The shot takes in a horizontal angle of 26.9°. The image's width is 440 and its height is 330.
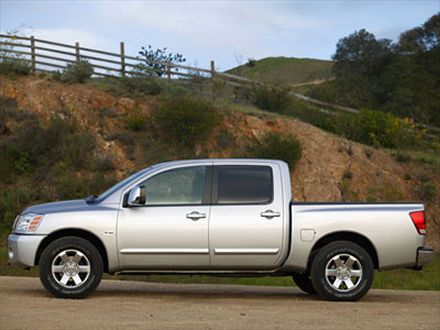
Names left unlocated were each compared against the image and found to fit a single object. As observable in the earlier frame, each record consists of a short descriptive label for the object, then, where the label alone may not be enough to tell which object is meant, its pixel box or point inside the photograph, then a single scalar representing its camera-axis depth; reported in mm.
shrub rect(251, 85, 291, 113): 40281
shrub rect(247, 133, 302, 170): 33750
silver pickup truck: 11844
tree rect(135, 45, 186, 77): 39188
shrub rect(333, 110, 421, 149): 38156
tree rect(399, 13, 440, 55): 56312
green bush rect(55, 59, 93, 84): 37344
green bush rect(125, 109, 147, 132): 35312
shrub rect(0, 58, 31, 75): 37219
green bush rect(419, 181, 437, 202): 34000
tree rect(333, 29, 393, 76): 58844
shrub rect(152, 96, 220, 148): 34656
